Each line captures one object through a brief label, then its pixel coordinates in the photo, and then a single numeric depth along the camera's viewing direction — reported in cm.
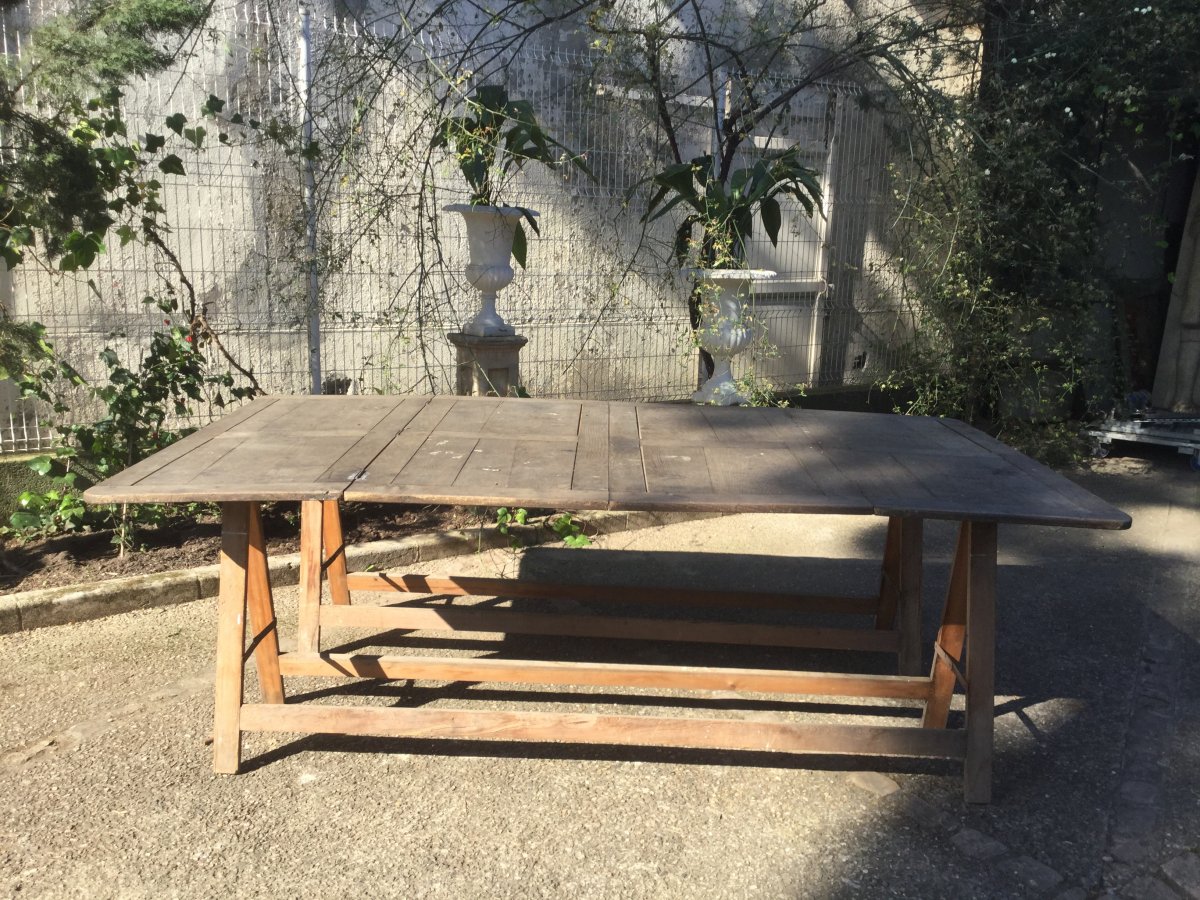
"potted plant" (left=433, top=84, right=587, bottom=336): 520
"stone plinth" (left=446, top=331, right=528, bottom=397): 567
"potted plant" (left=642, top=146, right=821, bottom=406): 561
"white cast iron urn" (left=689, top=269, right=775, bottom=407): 584
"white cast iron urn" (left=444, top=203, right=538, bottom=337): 556
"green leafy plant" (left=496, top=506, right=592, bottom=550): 529
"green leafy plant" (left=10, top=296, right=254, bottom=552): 474
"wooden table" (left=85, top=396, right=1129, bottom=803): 262
